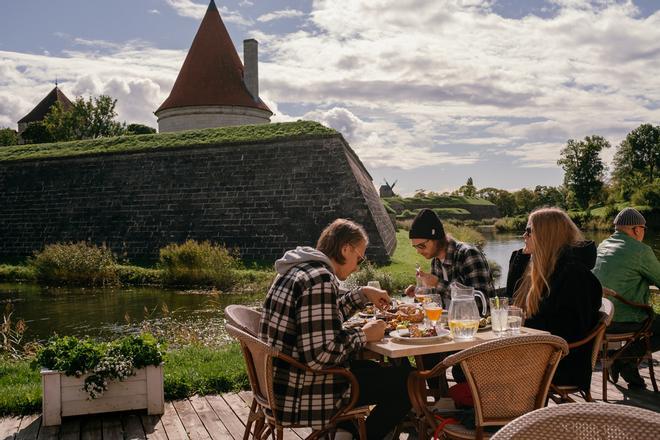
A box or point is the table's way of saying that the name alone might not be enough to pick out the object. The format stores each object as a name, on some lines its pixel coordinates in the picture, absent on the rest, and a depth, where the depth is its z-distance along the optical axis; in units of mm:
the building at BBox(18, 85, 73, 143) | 51281
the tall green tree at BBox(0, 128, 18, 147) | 50500
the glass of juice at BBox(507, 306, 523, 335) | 3408
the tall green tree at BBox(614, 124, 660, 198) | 69812
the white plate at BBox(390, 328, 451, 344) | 3295
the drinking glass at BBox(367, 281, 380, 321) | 3977
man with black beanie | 4398
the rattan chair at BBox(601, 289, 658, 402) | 4902
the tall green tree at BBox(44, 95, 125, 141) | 42562
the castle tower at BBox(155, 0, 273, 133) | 29109
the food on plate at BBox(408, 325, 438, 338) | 3396
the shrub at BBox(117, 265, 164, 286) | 16891
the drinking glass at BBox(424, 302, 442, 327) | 3477
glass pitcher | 3217
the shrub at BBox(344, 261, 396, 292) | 13781
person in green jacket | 5121
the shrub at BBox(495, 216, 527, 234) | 52438
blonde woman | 3549
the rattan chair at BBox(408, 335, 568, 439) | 2723
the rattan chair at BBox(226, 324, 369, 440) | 3070
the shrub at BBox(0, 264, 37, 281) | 18141
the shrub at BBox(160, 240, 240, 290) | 16109
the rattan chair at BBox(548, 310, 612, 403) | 3469
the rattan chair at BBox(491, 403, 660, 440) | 1496
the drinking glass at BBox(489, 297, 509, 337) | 3381
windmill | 82062
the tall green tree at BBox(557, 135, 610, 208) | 64238
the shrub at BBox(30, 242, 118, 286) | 17100
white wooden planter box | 4391
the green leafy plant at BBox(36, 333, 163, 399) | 4406
